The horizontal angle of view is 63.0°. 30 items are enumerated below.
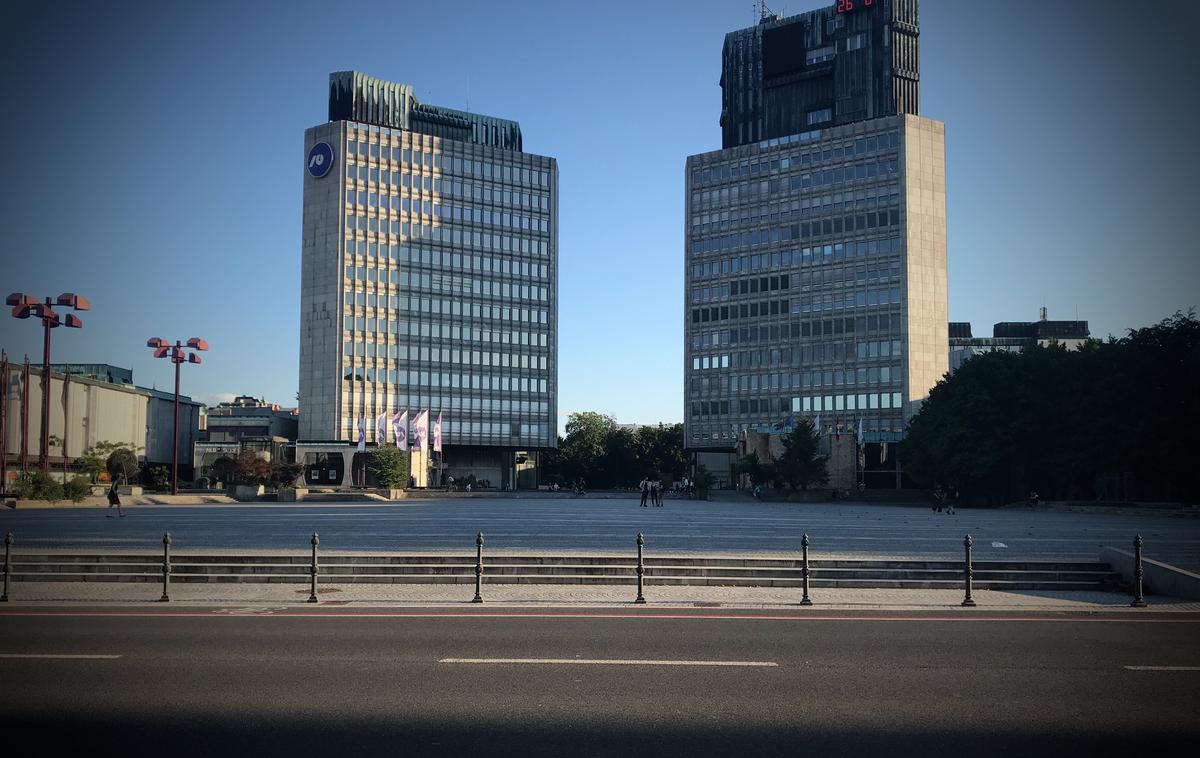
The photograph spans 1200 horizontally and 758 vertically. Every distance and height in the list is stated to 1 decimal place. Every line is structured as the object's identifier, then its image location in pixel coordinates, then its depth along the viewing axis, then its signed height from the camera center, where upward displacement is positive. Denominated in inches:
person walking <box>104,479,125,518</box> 1964.6 -132.7
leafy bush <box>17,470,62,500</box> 2513.5 -147.1
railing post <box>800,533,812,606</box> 743.1 -106.0
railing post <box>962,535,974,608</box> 743.7 -108.8
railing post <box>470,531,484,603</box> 751.7 -106.0
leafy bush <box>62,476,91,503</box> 2615.7 -157.3
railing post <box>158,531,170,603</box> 765.9 -111.5
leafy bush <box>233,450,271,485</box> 3804.1 -149.4
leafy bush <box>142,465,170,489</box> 3983.8 -200.4
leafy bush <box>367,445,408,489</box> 3878.0 -132.6
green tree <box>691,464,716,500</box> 3917.3 -186.6
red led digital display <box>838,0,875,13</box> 5556.1 +2462.3
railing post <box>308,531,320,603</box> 757.9 -110.6
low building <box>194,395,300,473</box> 5246.1 +3.7
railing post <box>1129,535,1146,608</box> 729.1 -104.6
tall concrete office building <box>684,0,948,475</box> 5265.8 +1139.6
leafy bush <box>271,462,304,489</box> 3959.2 -170.3
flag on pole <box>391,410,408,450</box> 3679.1 +10.7
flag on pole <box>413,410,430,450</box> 3663.9 +18.5
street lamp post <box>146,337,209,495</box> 3258.6 +277.3
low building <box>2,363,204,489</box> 3560.5 +53.9
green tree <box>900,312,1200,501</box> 2635.3 +56.3
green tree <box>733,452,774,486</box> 3848.4 -131.3
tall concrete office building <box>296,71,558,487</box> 5561.0 +914.0
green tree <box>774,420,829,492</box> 3671.3 -86.2
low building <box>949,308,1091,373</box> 6456.7 +717.1
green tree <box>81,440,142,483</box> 3421.0 -101.6
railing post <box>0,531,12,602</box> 721.0 -101.4
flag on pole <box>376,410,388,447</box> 4923.7 +14.3
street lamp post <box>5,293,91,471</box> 2901.1 +356.0
